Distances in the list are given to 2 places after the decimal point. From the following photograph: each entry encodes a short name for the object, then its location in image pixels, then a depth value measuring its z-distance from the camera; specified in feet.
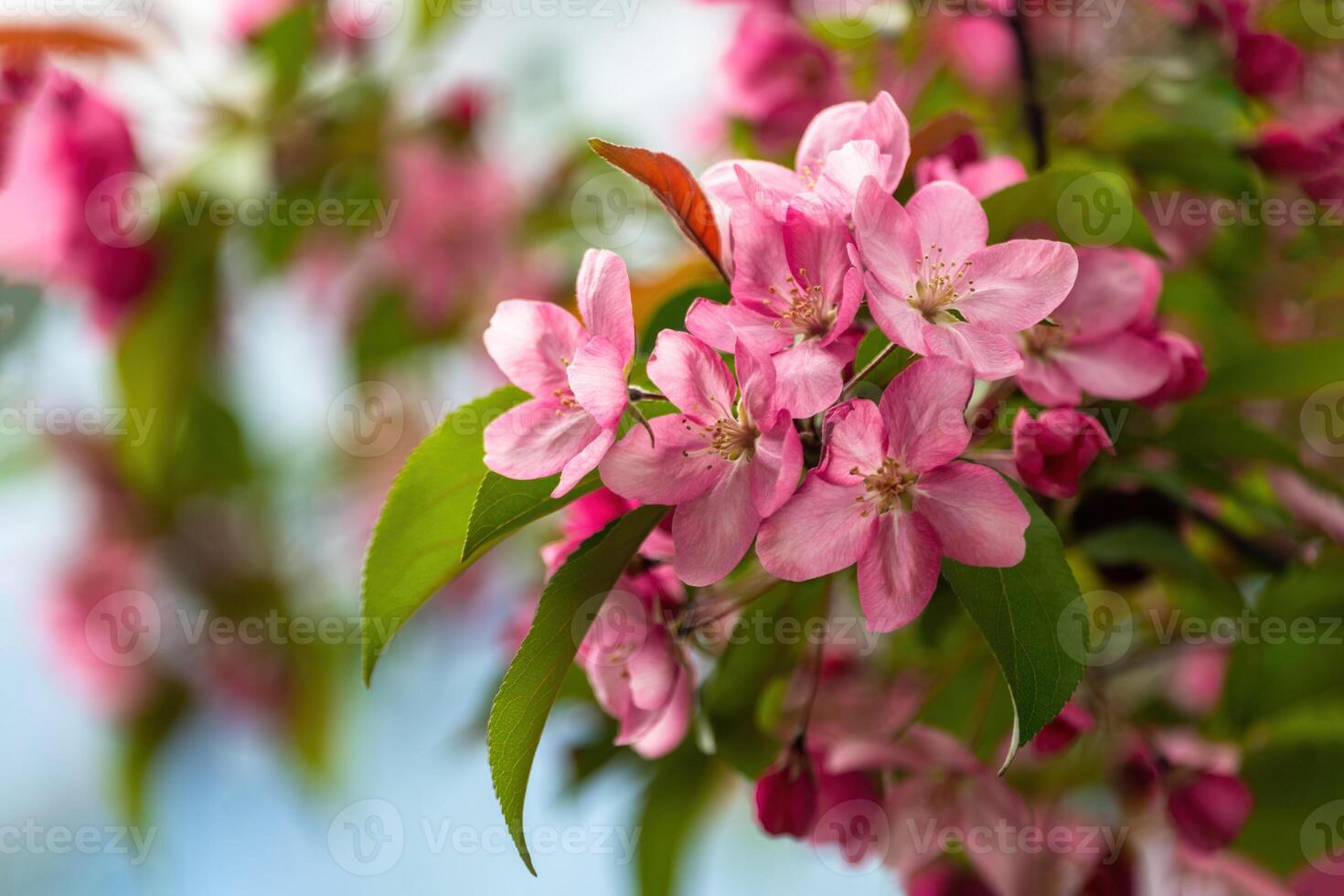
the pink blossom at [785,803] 2.02
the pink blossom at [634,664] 1.97
